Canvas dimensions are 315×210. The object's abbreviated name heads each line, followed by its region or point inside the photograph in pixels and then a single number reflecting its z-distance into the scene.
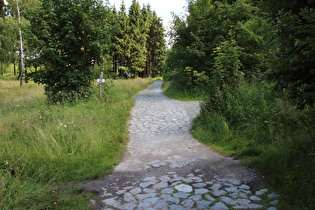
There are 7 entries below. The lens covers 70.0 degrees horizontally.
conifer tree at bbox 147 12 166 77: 52.41
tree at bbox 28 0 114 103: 9.59
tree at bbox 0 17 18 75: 25.69
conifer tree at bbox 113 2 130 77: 37.84
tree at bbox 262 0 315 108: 3.34
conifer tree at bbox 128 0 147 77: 40.06
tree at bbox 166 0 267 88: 14.80
